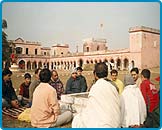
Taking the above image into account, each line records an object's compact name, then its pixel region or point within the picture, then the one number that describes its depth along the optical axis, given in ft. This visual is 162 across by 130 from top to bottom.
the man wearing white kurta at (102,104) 9.00
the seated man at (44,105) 10.29
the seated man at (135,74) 12.33
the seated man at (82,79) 15.54
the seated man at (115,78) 13.26
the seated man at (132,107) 10.78
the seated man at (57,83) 15.25
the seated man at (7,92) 13.89
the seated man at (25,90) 15.52
